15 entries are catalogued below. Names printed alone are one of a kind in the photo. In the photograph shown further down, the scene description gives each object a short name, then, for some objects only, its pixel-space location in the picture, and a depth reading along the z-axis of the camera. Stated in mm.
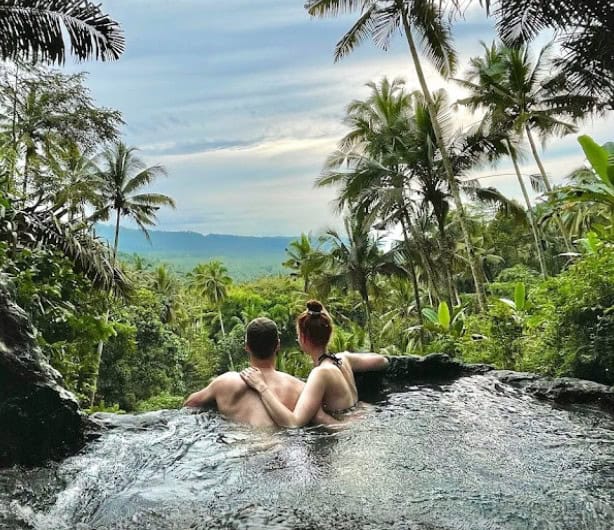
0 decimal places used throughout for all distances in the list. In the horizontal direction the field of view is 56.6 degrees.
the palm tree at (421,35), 17016
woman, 3975
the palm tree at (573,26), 9469
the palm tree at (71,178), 13225
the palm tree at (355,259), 22641
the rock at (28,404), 3193
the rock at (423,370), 5727
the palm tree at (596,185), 6816
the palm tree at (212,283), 41781
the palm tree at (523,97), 19422
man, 4148
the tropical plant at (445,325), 11758
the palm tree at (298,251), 34375
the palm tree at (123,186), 24172
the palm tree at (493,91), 19312
